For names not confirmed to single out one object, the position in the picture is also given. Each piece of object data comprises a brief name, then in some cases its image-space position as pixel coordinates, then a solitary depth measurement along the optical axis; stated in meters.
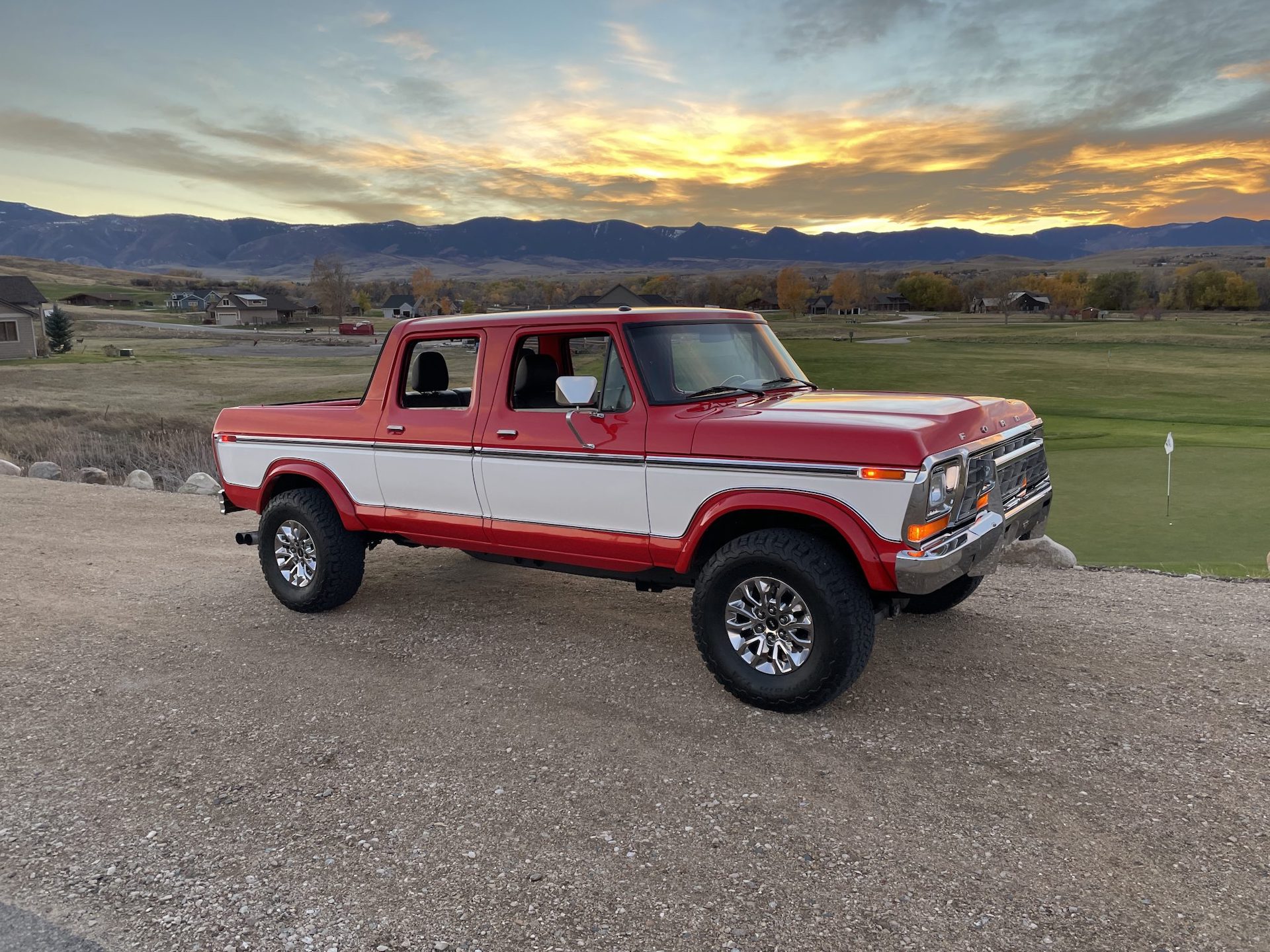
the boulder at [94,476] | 16.11
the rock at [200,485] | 14.85
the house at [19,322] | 56.56
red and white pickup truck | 4.83
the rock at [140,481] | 15.45
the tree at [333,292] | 146.25
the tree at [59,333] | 63.09
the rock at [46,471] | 16.39
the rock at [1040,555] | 9.43
